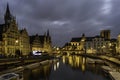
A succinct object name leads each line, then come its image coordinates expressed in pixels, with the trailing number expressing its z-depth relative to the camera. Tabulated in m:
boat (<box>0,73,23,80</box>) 11.75
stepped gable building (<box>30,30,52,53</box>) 53.36
